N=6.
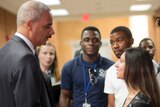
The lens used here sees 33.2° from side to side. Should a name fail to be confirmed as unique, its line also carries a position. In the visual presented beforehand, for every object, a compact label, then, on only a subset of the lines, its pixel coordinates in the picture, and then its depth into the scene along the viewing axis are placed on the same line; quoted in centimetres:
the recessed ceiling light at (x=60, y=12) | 825
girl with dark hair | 158
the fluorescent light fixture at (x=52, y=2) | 699
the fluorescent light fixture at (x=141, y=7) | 780
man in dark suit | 133
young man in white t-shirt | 218
